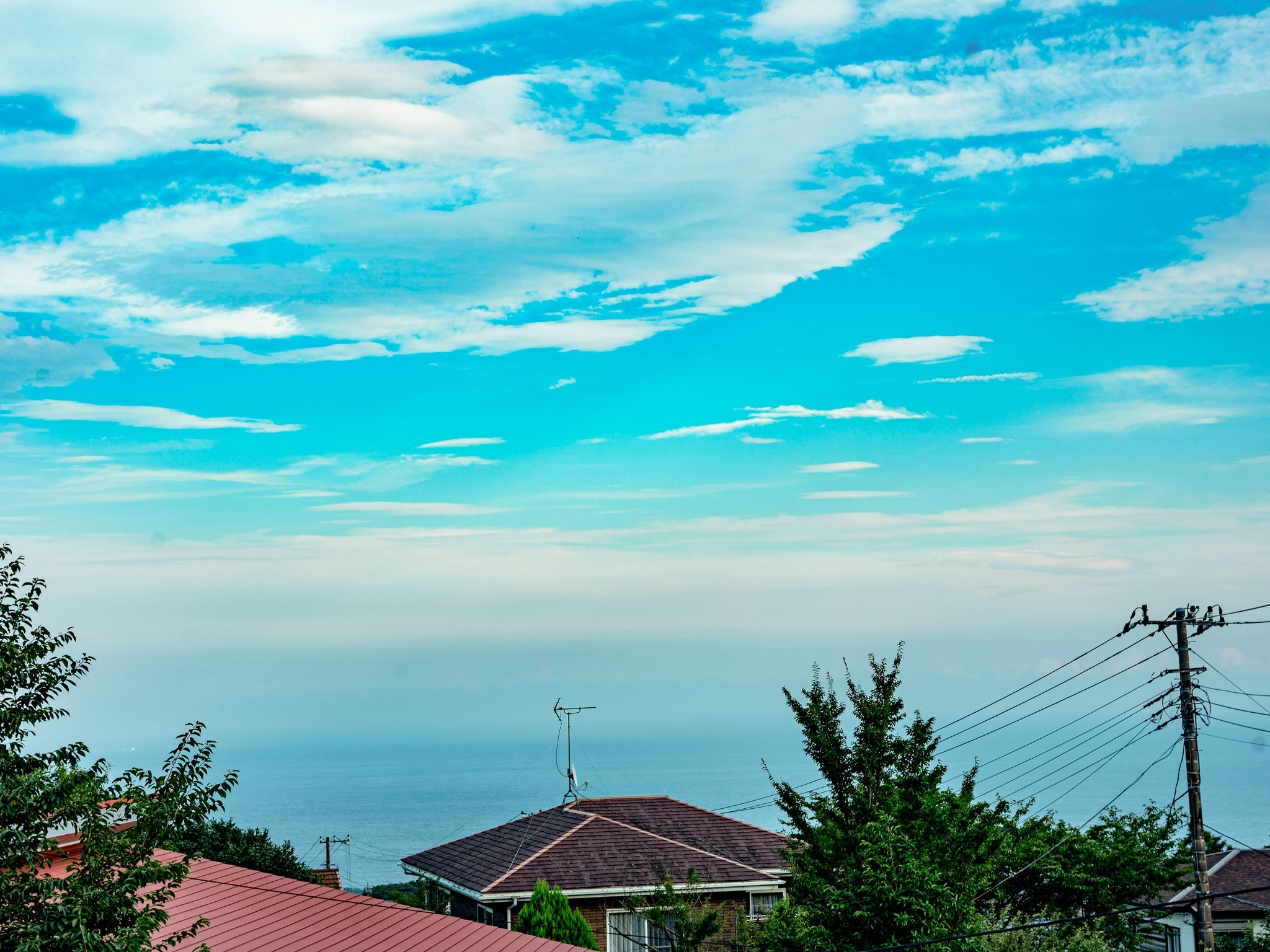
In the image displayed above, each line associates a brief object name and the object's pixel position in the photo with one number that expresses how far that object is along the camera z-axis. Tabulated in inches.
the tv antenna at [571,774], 1562.5
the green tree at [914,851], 845.2
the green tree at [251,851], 1476.4
